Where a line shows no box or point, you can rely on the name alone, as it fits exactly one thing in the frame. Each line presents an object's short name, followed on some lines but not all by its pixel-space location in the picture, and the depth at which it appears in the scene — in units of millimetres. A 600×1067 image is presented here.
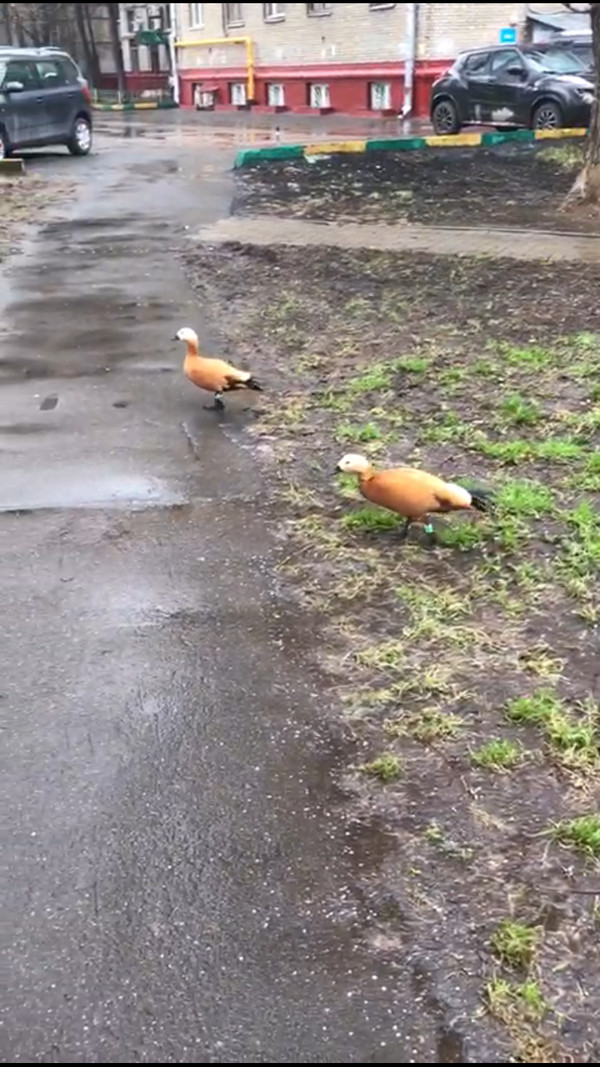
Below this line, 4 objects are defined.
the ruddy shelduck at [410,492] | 4379
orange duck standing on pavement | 6281
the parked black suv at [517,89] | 18172
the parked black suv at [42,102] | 19406
